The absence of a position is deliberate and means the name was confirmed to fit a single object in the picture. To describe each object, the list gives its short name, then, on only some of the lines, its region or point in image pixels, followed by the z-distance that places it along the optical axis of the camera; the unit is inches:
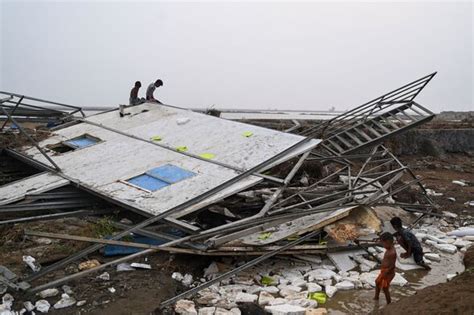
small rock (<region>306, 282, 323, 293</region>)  210.2
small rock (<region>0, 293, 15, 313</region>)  169.9
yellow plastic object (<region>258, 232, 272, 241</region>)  238.5
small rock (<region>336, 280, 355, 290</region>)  215.9
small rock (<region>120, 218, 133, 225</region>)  254.4
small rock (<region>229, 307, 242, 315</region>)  180.1
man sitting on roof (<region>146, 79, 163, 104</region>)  445.7
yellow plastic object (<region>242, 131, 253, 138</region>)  312.4
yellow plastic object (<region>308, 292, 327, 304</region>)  201.0
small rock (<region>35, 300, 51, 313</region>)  174.4
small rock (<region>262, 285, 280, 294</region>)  207.5
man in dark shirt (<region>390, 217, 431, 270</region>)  247.0
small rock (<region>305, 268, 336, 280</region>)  225.1
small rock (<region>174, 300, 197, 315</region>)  180.1
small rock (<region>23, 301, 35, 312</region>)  172.7
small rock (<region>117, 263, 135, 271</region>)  217.6
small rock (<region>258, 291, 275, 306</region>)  193.0
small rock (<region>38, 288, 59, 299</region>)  184.7
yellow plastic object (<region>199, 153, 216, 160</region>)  283.4
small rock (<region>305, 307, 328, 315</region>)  185.0
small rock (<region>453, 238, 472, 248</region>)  288.7
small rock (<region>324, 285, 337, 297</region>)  208.2
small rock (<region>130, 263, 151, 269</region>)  220.4
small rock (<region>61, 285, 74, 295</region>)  189.5
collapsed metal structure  212.7
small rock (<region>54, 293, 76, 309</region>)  178.5
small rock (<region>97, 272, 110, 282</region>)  204.6
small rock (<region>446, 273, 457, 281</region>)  232.8
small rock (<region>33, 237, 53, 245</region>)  237.8
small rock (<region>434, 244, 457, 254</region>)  277.6
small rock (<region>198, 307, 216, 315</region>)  180.4
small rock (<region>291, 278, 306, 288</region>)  215.1
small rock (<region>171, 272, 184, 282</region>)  212.5
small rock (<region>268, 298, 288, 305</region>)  191.3
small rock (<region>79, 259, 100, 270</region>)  212.1
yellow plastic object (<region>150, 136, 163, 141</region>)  325.3
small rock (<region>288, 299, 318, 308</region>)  193.0
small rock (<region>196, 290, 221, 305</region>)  192.7
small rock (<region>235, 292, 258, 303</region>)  193.0
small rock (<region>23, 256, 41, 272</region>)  204.2
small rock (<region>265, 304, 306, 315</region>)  178.2
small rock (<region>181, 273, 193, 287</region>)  209.9
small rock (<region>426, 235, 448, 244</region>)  292.4
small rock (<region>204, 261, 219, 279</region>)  221.5
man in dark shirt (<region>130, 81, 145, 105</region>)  437.7
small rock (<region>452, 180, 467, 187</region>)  475.3
